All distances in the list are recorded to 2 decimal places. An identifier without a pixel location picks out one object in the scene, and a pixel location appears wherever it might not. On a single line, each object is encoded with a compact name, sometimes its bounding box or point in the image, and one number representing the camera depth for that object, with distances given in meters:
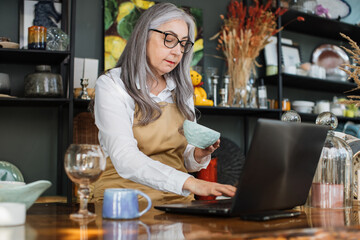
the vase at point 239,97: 3.55
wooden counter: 0.82
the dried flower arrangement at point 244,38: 3.57
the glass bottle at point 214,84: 3.51
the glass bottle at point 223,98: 3.46
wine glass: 1.00
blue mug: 1.02
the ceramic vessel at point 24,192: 1.00
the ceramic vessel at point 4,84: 2.84
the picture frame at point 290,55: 4.09
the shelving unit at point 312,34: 3.81
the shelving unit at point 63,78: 2.85
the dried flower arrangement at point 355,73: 1.64
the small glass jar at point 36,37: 2.88
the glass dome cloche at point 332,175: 1.34
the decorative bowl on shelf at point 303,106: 4.01
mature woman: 1.80
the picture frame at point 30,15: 3.10
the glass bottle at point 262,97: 3.67
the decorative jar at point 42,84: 2.84
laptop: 0.97
